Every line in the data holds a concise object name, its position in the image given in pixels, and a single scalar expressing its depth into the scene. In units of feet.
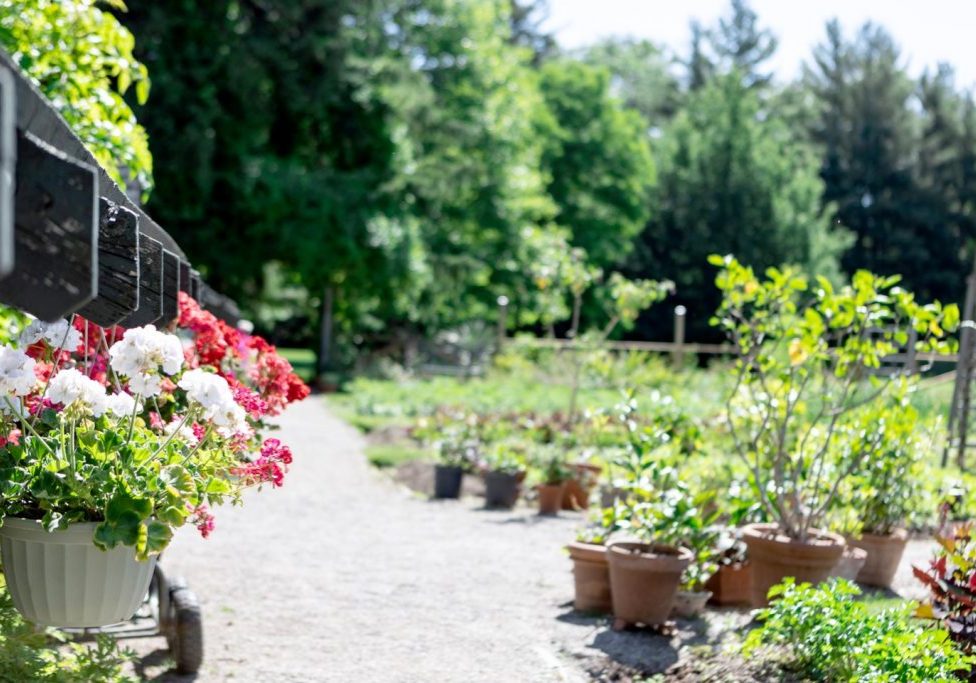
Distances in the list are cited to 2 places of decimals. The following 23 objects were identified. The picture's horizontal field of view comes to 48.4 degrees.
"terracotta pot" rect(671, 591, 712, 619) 18.03
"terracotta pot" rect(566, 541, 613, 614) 18.45
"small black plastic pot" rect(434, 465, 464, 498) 31.42
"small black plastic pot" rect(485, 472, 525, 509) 30.35
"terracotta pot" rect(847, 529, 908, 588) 20.51
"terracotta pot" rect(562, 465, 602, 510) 30.17
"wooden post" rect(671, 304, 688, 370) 64.90
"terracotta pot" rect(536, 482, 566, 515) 29.40
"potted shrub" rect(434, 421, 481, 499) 31.48
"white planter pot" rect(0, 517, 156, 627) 8.37
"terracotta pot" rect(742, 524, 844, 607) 17.42
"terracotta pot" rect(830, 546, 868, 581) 18.80
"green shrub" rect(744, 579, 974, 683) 11.92
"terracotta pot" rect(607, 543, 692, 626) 16.78
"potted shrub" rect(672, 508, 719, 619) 17.56
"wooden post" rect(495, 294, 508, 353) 63.96
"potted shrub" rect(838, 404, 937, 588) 20.04
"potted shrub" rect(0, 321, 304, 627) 8.23
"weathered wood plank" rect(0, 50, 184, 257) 4.87
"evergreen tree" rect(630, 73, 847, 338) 104.58
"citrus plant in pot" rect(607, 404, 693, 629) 16.84
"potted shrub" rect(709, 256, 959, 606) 17.58
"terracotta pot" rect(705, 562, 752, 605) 19.19
